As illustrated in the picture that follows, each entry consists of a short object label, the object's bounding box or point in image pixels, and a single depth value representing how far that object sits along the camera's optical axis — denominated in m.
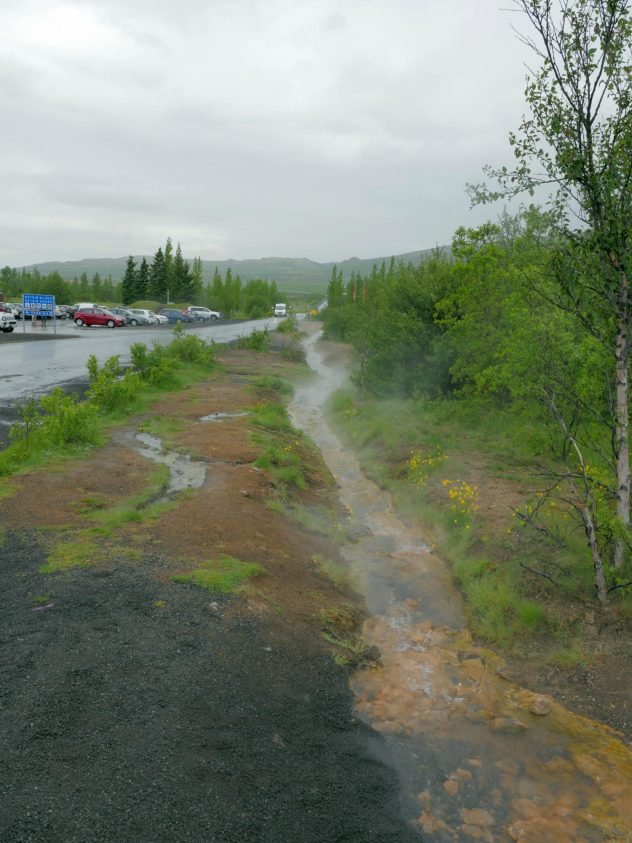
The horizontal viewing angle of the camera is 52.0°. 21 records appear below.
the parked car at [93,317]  57.56
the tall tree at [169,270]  92.31
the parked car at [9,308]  52.17
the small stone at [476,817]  5.18
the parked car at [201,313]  80.01
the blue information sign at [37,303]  46.16
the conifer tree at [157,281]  92.69
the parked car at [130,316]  63.53
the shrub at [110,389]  18.06
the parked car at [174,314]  73.94
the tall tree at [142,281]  92.00
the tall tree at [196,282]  99.69
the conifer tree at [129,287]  90.38
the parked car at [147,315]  65.81
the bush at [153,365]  24.08
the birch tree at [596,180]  7.07
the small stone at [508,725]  6.41
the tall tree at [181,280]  94.88
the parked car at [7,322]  43.11
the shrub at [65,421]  14.06
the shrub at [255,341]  41.88
